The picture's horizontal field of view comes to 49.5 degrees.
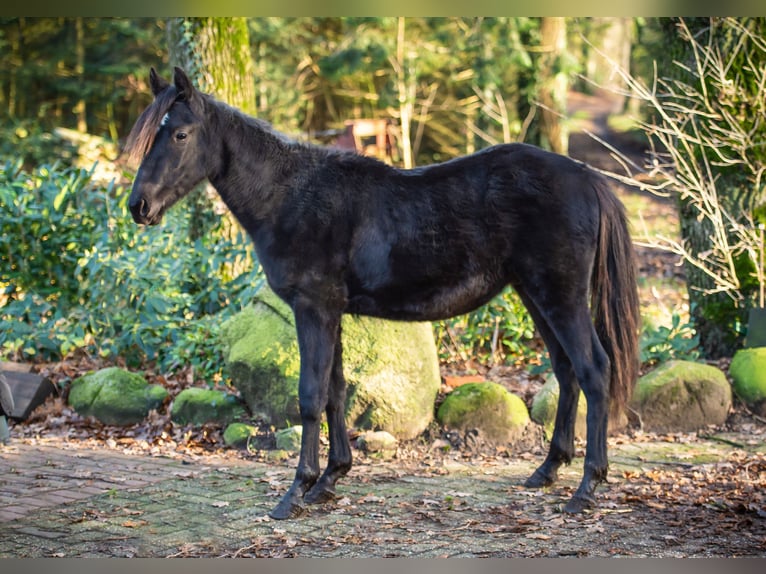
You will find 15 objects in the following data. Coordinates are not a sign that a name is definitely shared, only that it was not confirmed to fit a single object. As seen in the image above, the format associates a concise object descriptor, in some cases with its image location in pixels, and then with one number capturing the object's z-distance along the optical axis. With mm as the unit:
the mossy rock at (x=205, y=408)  6258
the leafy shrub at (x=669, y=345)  6719
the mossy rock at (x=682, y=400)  6086
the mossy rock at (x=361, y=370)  5855
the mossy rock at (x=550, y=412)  5902
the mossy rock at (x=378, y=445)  5691
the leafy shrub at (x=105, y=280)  7293
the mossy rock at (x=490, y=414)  5859
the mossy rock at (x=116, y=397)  6527
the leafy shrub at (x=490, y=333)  7098
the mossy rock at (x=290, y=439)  5730
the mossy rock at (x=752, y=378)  6184
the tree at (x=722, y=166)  6875
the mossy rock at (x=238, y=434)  5918
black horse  4602
